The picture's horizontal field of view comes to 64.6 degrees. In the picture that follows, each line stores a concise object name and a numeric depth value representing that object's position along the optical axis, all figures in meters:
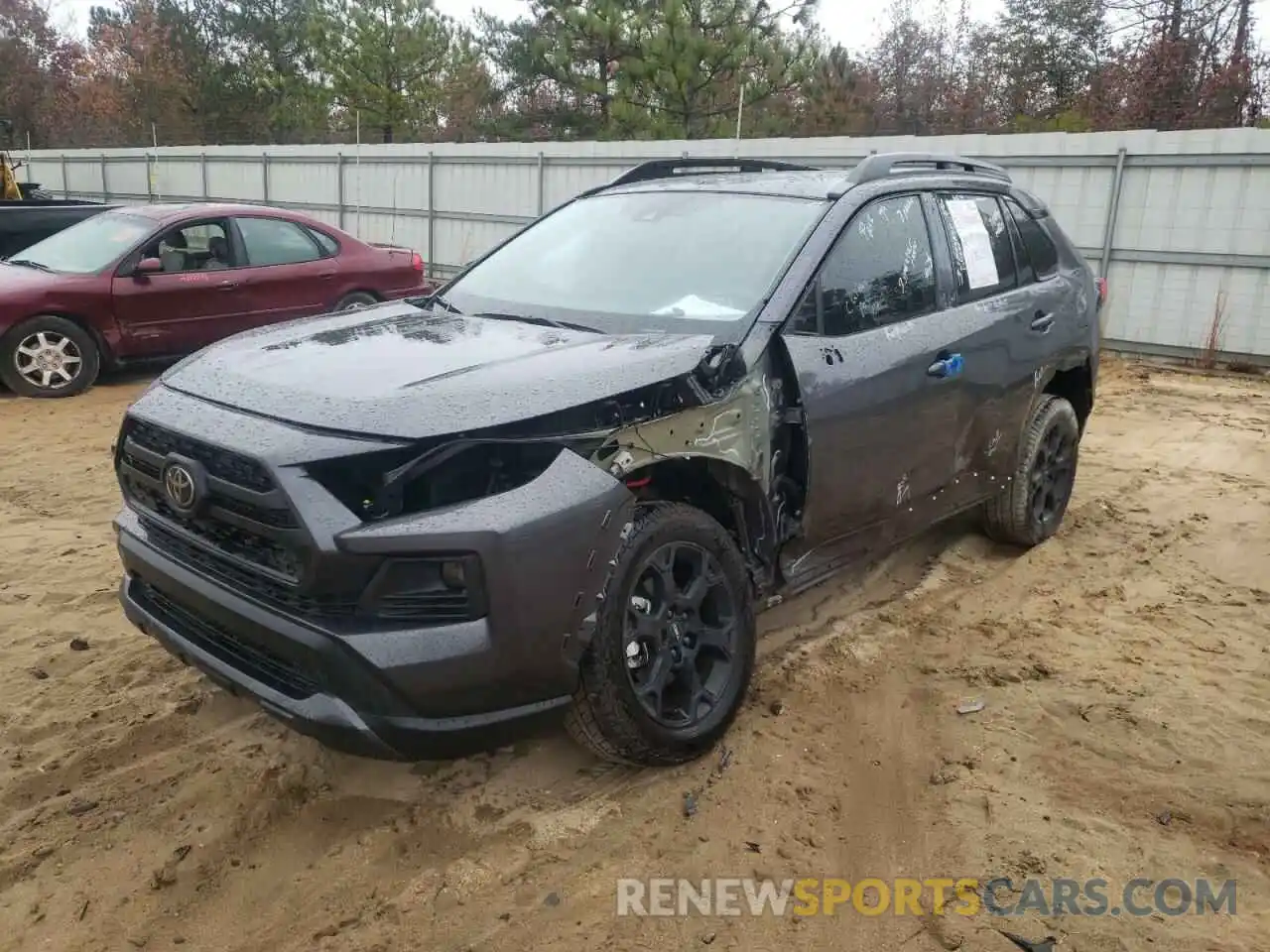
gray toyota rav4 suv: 2.41
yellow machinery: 15.01
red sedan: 7.89
